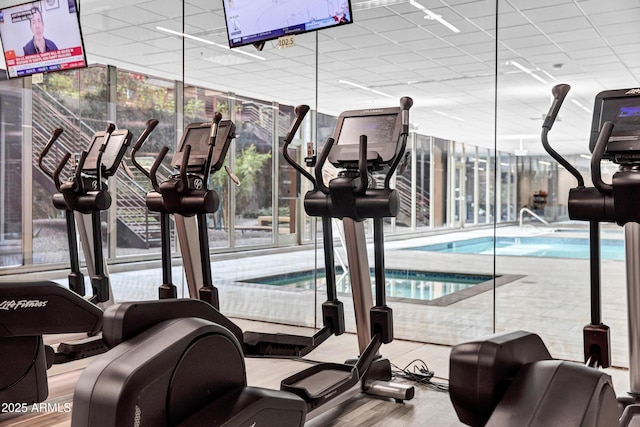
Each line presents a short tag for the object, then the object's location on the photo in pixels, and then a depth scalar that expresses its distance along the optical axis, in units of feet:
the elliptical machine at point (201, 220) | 10.91
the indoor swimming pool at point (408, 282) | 17.49
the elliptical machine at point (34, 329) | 9.23
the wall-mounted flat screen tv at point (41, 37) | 16.89
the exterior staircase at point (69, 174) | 23.67
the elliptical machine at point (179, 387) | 5.17
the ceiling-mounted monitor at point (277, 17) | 12.84
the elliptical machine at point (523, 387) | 3.99
